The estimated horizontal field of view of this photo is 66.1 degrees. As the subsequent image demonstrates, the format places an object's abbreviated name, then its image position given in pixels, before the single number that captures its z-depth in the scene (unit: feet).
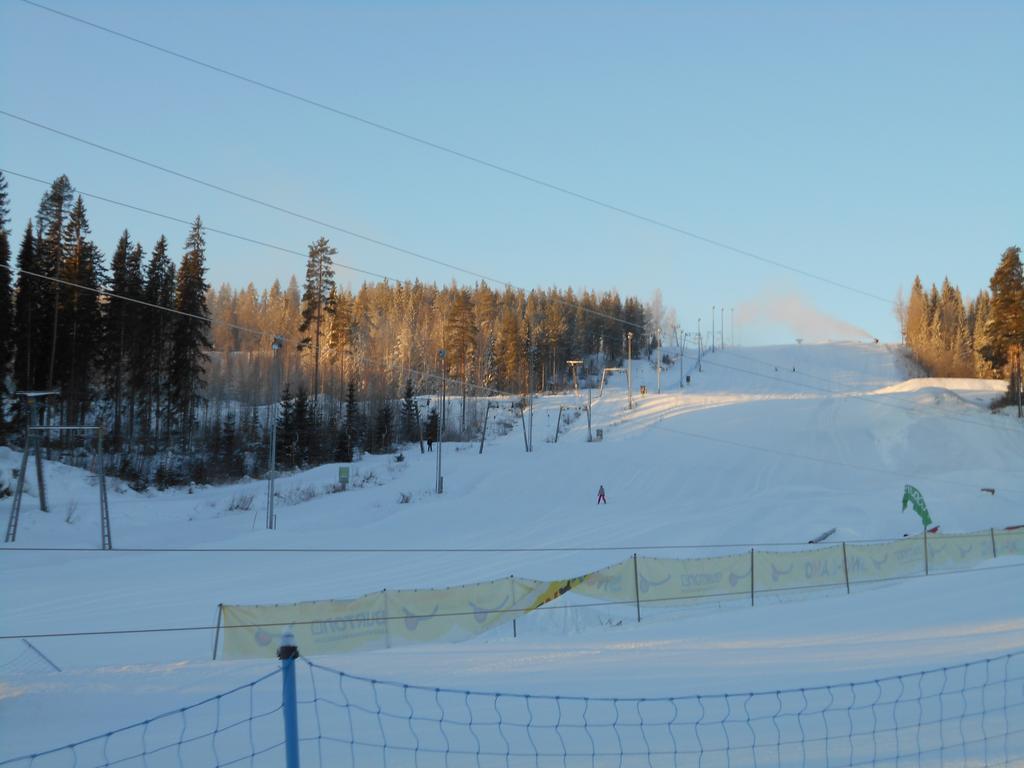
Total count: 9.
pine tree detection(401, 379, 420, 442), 256.52
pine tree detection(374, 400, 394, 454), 240.53
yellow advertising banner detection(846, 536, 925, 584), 72.18
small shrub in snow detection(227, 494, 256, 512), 143.05
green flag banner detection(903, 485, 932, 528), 107.98
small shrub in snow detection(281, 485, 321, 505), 149.38
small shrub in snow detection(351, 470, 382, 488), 162.57
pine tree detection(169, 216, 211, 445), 200.23
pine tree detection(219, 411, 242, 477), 192.66
